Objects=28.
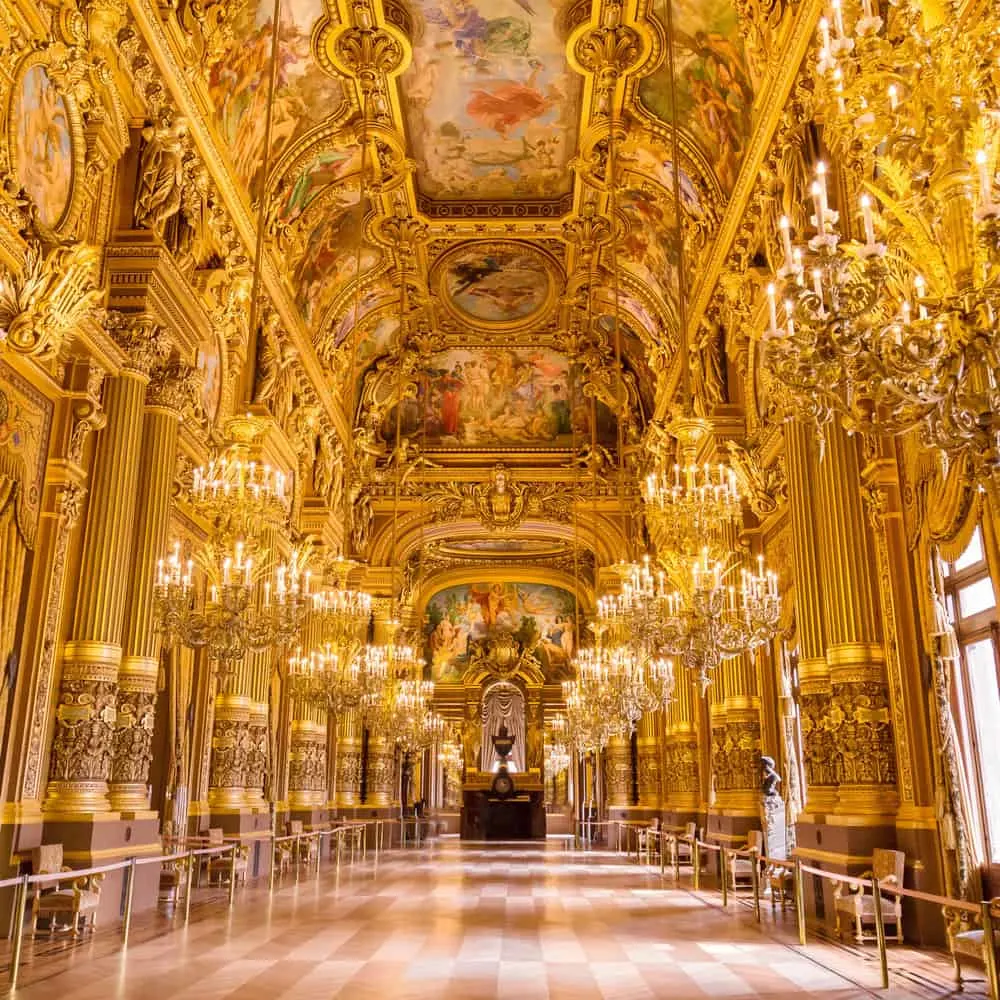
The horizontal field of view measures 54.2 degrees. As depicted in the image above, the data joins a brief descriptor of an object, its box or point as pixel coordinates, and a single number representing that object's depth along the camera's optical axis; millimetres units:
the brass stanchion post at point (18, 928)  6664
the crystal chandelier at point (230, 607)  8602
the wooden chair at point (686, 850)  17927
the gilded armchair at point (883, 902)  8680
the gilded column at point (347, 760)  24312
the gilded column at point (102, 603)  9641
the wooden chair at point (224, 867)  14336
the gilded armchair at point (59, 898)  8828
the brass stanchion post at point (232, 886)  11248
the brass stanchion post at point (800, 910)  8664
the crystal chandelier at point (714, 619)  8852
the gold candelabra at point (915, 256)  4562
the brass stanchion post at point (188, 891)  9859
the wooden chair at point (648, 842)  19047
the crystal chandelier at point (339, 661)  13273
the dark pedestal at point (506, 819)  35906
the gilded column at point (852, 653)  9586
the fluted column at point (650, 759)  25234
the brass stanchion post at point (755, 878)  10578
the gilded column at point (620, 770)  28453
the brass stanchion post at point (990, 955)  5500
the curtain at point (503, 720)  40250
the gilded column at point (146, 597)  10477
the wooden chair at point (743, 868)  13336
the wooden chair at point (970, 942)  5891
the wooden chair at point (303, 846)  17734
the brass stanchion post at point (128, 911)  8211
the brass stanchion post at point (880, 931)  6809
